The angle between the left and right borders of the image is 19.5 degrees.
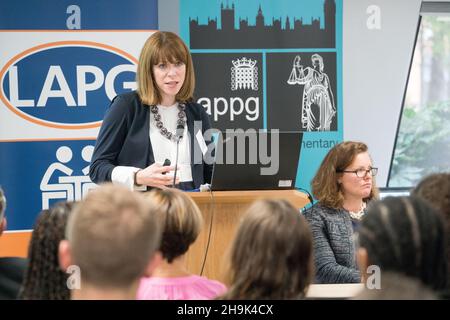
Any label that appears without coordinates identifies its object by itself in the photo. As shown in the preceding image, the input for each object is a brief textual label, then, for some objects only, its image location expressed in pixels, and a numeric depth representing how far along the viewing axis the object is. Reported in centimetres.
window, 1166
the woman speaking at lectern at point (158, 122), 684
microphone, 701
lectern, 609
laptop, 596
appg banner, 1011
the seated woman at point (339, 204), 670
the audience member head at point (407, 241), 295
